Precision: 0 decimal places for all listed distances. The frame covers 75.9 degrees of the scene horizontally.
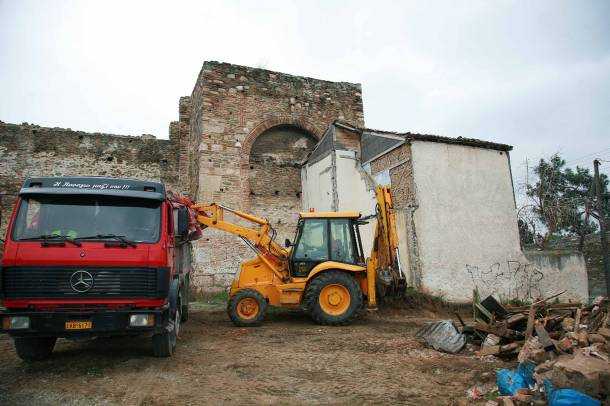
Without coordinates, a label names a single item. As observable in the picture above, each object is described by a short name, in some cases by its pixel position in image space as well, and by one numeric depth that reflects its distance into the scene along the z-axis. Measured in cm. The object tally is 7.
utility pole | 1170
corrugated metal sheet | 541
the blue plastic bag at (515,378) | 360
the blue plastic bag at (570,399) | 285
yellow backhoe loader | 722
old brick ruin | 1255
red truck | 426
